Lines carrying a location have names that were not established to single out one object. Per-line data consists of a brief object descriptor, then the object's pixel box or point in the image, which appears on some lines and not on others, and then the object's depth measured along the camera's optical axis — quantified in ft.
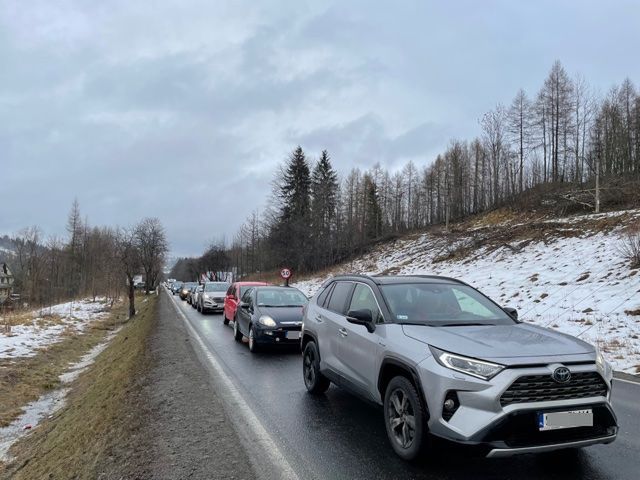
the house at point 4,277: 306.76
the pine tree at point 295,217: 161.58
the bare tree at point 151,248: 151.33
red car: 53.67
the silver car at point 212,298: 77.30
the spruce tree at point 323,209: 159.89
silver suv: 11.57
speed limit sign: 94.17
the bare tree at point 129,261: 105.09
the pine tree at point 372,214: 235.40
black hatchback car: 34.24
